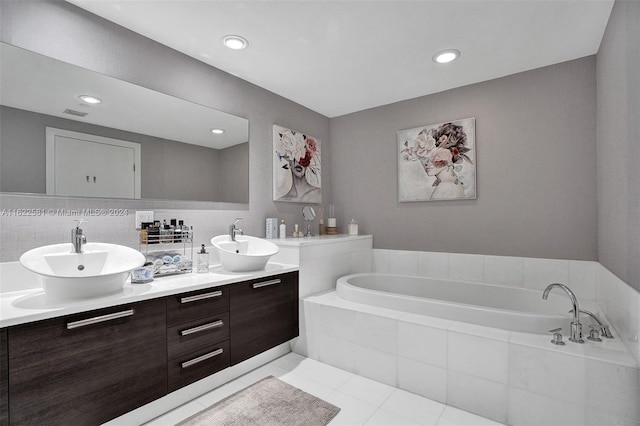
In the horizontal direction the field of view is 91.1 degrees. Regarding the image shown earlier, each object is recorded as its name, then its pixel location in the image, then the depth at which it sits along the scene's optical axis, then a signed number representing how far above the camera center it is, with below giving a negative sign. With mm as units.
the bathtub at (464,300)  1896 -674
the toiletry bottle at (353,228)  3570 -166
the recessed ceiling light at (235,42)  2182 +1221
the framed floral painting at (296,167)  3139 +503
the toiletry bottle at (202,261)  2250 -335
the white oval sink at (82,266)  1422 -264
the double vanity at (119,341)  1288 -640
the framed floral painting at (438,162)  2945 +506
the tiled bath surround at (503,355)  1534 -846
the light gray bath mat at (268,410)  1786 -1182
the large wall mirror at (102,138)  1665 +502
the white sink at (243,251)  2184 -284
